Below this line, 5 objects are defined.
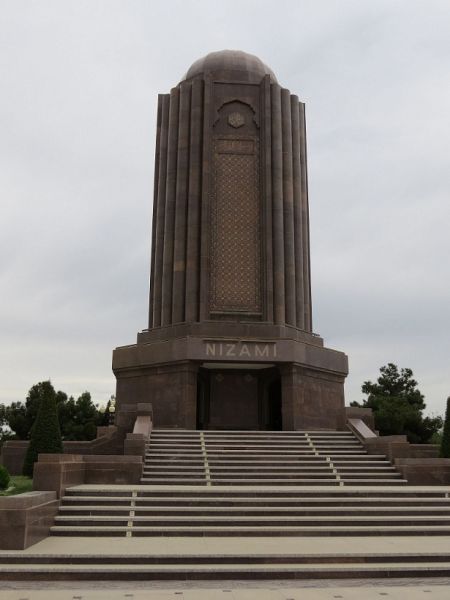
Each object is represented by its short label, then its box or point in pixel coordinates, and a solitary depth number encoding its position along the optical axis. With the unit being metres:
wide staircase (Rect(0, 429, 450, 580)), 9.25
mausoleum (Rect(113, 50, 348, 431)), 24.11
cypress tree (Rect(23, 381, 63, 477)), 18.64
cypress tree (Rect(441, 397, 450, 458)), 19.16
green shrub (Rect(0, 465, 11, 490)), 14.05
